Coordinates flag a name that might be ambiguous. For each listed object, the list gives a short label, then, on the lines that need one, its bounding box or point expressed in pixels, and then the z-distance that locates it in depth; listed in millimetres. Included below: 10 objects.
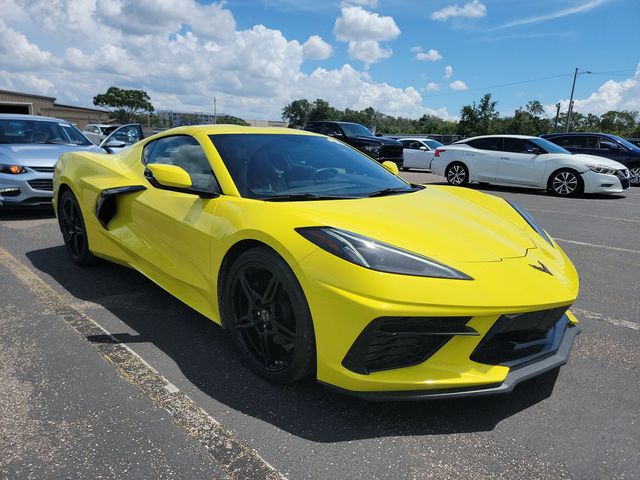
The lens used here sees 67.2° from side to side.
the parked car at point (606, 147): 13445
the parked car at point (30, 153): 6312
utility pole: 44403
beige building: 55312
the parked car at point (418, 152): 17516
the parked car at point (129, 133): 11578
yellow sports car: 1996
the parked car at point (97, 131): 21427
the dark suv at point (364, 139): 15422
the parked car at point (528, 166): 10609
